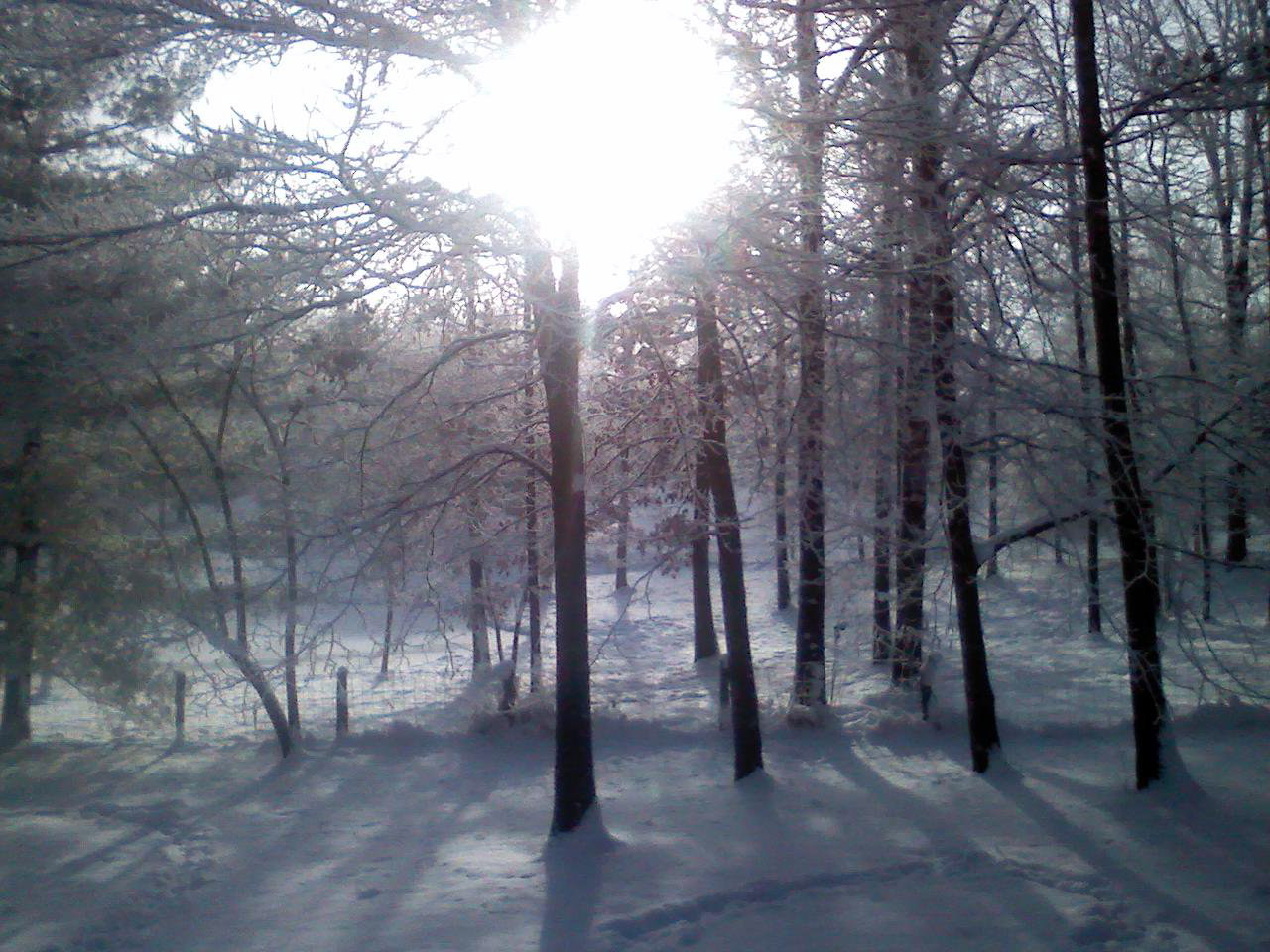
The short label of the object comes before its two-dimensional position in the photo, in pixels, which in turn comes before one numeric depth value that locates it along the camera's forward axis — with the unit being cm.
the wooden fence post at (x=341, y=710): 1496
